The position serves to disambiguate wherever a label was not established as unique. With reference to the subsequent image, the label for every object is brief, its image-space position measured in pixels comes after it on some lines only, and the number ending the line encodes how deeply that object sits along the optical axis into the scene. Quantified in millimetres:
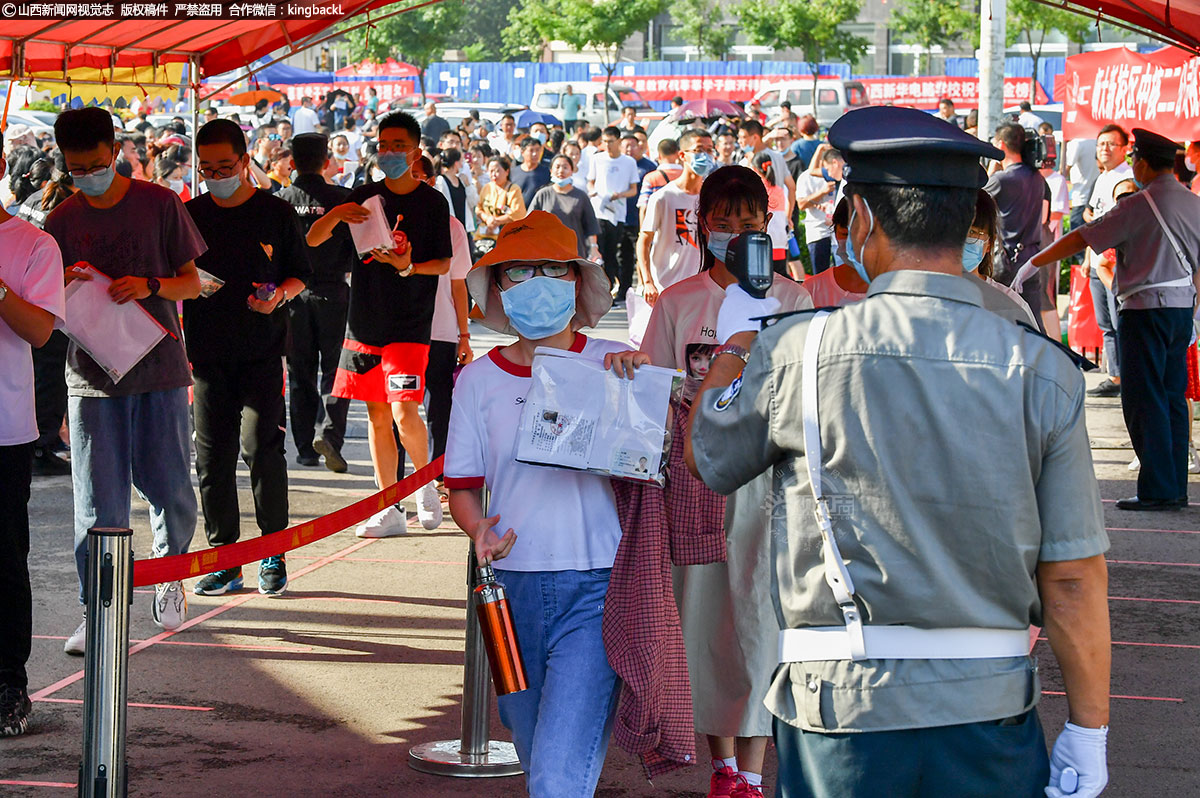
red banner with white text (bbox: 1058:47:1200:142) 12055
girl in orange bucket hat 3566
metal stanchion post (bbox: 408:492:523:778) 4844
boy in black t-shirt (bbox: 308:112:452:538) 7789
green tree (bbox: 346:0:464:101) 63938
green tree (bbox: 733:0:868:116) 56062
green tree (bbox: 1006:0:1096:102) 49625
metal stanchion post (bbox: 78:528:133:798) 3934
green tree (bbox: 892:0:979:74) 56281
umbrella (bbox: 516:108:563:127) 36406
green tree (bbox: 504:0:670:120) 59088
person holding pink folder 5949
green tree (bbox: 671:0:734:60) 65312
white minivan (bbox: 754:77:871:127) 41219
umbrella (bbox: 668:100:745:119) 33969
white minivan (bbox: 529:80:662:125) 41219
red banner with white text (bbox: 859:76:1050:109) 48281
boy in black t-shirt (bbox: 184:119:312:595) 6645
